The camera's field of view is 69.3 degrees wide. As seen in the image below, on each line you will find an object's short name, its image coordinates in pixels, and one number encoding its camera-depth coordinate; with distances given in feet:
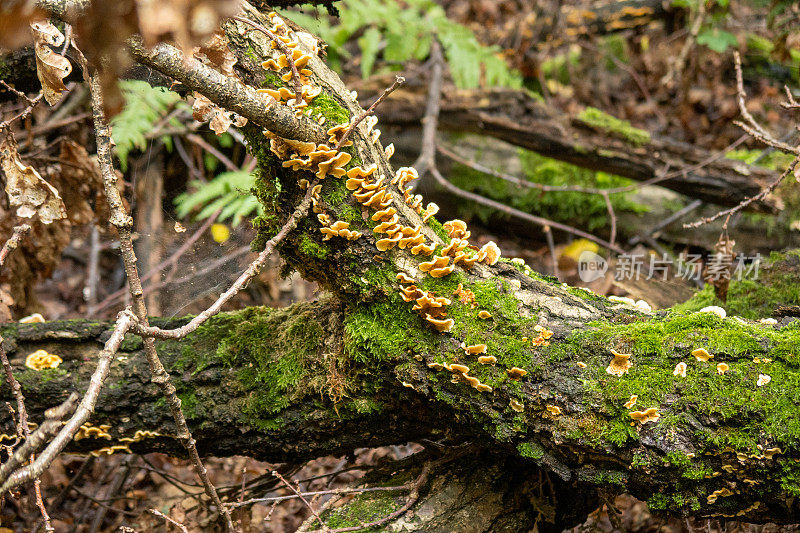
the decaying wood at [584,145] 19.24
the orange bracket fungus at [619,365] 8.23
